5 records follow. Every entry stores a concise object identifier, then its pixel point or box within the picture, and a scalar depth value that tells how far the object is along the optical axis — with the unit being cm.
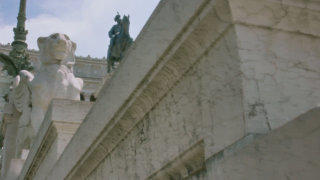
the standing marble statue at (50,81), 656
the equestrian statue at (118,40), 2934
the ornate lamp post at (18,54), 1062
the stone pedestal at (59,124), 434
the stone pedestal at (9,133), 794
